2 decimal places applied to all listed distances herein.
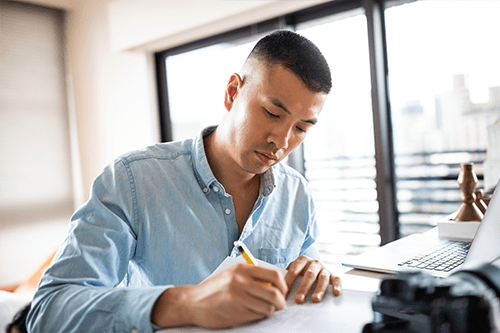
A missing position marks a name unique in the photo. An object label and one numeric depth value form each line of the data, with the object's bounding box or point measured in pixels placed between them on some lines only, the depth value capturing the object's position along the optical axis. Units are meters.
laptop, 0.63
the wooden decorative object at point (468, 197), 1.18
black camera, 0.37
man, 0.70
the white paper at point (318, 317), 0.57
